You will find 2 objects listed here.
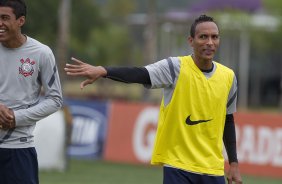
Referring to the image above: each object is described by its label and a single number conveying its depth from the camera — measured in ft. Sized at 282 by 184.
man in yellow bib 57.36
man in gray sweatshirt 54.85
